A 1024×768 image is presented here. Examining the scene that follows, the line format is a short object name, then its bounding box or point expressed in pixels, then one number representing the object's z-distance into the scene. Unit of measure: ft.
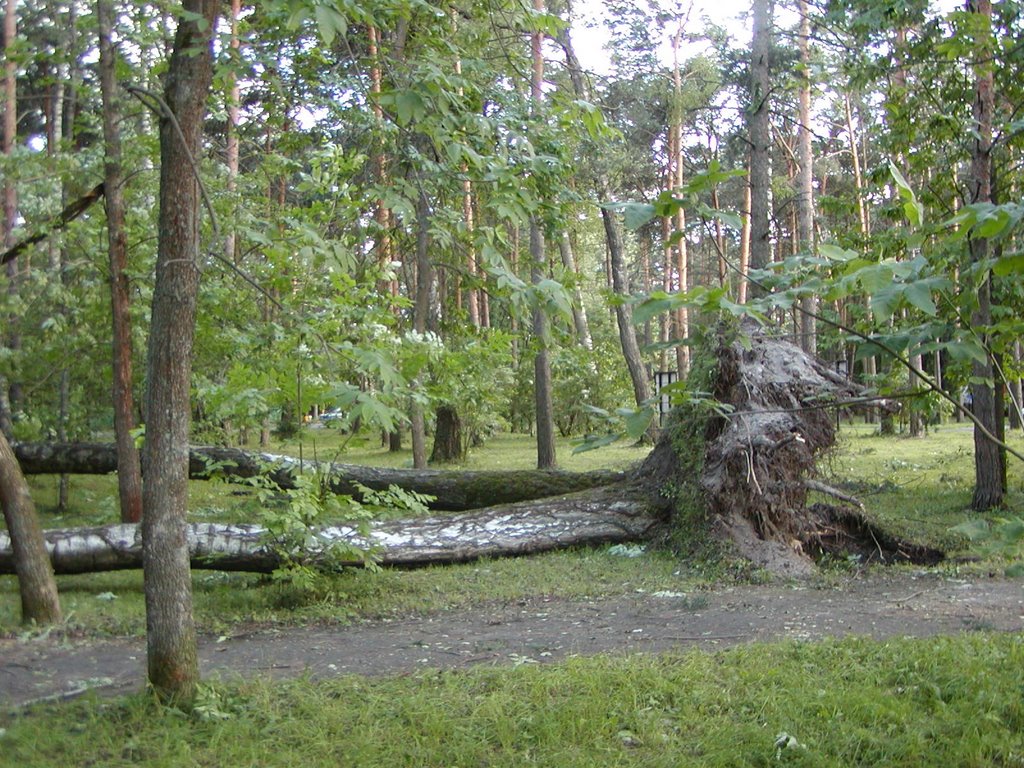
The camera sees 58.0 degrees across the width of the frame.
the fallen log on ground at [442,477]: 40.65
